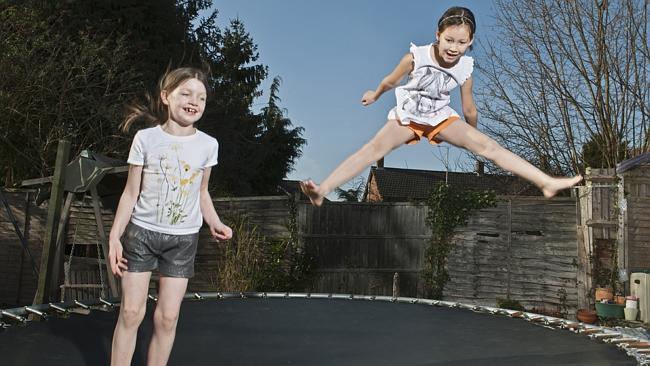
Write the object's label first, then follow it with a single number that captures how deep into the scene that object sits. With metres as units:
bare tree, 7.65
